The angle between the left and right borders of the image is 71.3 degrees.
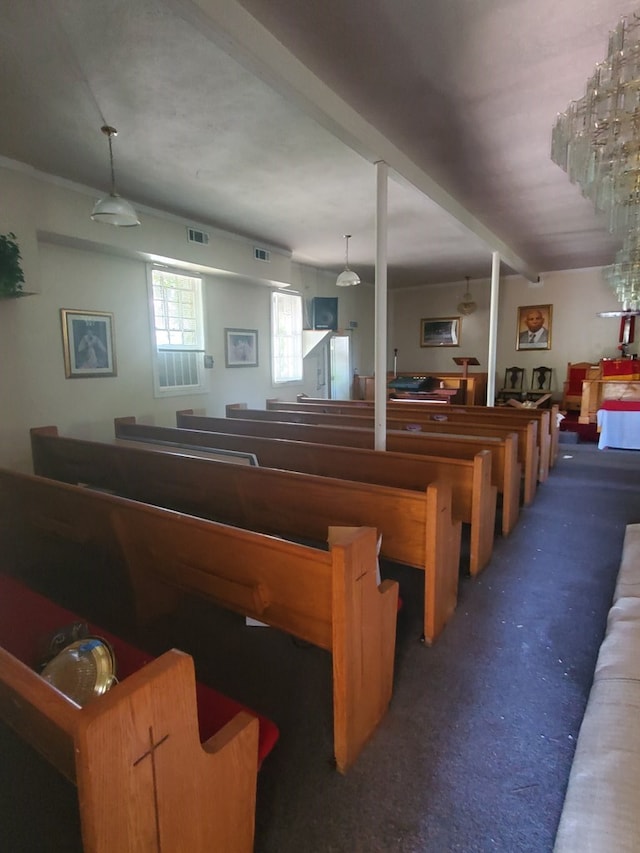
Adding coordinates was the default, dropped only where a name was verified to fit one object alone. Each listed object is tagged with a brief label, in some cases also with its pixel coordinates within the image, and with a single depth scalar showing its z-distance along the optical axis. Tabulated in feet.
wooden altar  21.63
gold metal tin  3.23
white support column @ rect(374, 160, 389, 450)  10.60
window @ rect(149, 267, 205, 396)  15.58
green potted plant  10.10
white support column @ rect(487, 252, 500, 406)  19.03
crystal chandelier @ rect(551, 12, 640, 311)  6.25
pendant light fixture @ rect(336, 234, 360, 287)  18.38
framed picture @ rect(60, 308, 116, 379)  12.79
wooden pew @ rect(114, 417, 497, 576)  7.70
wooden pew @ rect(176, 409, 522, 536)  9.37
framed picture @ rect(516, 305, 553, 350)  28.25
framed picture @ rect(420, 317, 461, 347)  31.40
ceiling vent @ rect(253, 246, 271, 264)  18.42
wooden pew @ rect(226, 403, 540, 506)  11.55
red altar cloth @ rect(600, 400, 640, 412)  18.75
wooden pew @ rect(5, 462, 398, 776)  4.16
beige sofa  3.25
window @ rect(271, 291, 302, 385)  21.50
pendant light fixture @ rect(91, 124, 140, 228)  9.23
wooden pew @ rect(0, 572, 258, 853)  2.12
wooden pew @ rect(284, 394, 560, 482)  13.69
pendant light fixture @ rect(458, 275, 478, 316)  29.71
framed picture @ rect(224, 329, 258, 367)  18.57
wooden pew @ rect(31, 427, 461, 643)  6.03
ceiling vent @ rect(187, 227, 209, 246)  15.48
